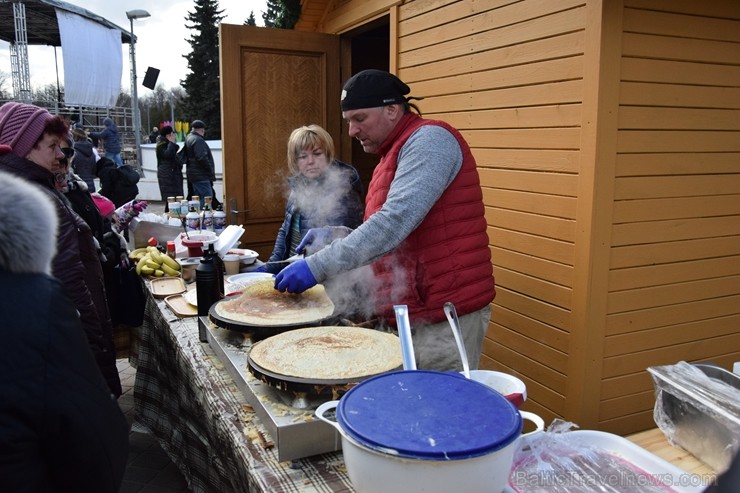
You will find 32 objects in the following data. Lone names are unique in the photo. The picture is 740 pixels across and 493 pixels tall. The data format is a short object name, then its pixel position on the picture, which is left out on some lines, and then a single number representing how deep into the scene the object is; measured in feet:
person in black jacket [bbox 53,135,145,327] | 11.62
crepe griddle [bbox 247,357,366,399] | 5.04
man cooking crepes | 6.69
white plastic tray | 4.46
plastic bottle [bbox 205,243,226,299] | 8.49
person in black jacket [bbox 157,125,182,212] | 35.59
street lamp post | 76.02
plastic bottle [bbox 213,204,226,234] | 15.67
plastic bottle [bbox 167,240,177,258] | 13.69
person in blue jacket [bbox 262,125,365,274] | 11.80
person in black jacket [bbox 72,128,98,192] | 30.04
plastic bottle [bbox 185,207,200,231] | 14.96
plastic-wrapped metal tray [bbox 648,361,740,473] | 5.37
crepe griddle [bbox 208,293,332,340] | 6.66
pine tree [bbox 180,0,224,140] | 118.01
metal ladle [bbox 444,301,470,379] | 4.93
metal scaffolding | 75.77
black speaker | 67.36
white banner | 83.82
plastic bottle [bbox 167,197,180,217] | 16.79
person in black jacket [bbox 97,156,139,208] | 25.68
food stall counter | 4.90
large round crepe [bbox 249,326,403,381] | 5.32
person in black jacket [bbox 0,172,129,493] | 3.80
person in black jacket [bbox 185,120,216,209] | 31.94
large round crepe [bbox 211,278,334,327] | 6.91
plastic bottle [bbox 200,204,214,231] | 15.71
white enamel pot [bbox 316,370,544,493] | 3.41
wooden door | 17.16
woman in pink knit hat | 8.77
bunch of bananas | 12.54
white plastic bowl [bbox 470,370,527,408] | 5.04
